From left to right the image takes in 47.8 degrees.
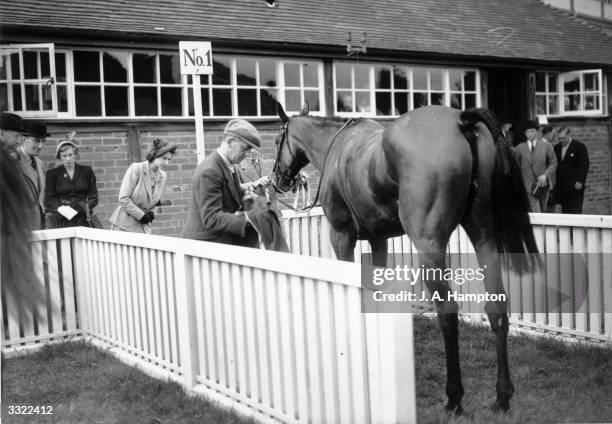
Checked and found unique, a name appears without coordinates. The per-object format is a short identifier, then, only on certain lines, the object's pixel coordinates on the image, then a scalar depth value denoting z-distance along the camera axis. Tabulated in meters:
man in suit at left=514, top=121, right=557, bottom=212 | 11.41
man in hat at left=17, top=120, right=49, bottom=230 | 7.18
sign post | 7.09
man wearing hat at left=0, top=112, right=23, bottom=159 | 6.12
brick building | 10.26
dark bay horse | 4.21
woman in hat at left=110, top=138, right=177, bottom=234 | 7.52
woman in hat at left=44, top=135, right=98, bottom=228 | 8.03
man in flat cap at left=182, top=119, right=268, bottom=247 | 5.21
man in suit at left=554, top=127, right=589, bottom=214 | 11.85
